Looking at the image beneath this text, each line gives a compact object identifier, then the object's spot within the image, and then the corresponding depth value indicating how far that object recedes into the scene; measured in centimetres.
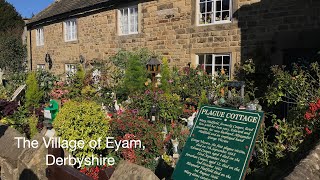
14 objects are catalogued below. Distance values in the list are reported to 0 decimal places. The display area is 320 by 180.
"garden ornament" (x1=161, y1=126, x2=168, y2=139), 517
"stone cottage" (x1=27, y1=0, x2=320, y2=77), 634
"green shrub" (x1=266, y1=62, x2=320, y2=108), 442
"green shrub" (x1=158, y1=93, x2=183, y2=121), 609
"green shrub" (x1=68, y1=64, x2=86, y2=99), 777
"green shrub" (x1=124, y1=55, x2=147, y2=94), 776
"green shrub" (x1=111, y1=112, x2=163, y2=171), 437
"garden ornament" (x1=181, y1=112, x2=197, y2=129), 536
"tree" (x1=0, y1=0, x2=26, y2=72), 1959
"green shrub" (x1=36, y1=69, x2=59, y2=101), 820
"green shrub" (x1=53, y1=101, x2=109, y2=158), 406
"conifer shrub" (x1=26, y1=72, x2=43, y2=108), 743
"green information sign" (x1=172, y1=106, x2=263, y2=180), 231
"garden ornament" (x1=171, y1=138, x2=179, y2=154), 460
